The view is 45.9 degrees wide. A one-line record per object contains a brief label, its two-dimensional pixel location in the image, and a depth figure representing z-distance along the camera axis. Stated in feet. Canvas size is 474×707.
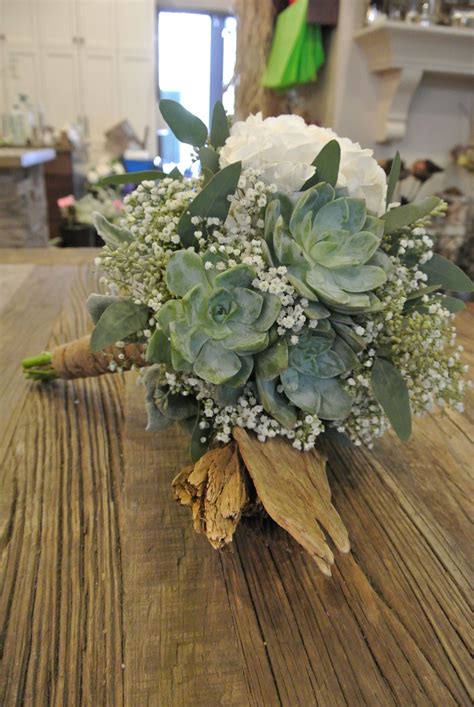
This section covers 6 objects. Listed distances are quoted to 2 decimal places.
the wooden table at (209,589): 1.28
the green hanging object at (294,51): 6.79
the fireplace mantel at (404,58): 6.46
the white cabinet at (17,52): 16.69
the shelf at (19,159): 9.20
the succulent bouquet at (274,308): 1.58
